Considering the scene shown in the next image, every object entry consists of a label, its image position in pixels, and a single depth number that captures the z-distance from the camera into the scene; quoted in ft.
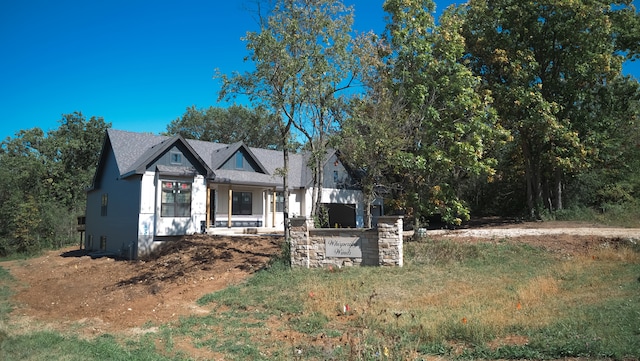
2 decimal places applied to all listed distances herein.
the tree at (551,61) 73.10
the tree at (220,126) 157.99
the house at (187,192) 67.51
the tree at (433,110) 51.55
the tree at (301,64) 49.96
